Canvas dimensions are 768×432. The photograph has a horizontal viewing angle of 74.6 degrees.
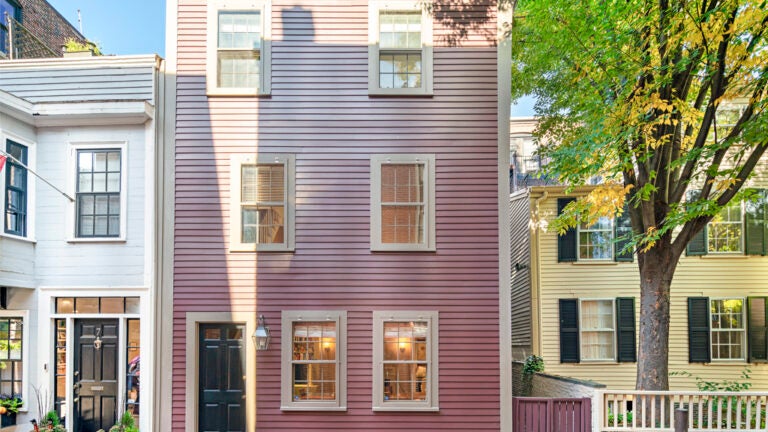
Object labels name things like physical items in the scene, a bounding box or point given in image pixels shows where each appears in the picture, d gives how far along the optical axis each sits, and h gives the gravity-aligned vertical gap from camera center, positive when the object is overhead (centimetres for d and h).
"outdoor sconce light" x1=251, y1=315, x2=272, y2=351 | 820 -133
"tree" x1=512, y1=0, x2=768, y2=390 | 759 +237
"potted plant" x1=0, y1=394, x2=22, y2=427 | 850 -259
